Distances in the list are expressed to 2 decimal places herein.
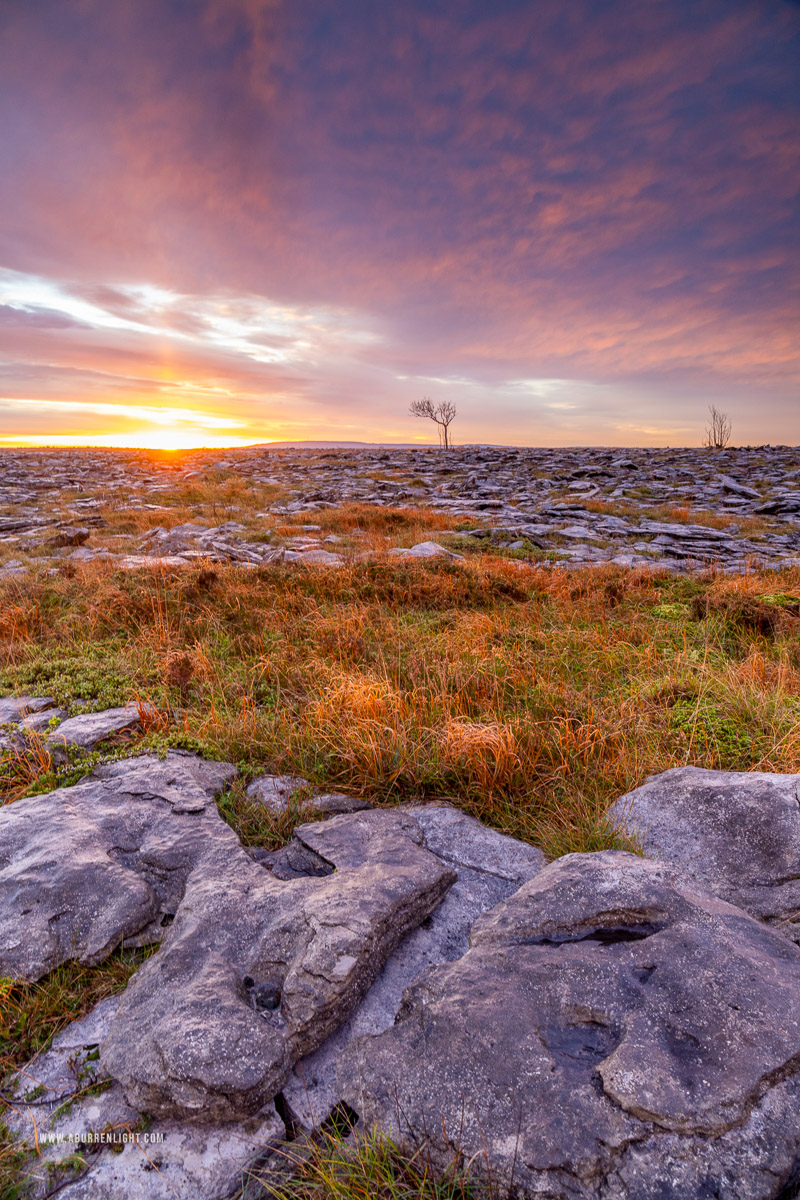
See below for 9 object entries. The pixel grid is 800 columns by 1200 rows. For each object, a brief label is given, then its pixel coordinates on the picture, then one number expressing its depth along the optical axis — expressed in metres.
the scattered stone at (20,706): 5.31
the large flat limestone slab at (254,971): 2.19
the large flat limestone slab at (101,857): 2.95
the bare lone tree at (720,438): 65.50
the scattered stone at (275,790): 4.21
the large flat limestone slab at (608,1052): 1.72
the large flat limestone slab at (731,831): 3.07
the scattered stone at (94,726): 4.79
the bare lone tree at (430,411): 71.19
